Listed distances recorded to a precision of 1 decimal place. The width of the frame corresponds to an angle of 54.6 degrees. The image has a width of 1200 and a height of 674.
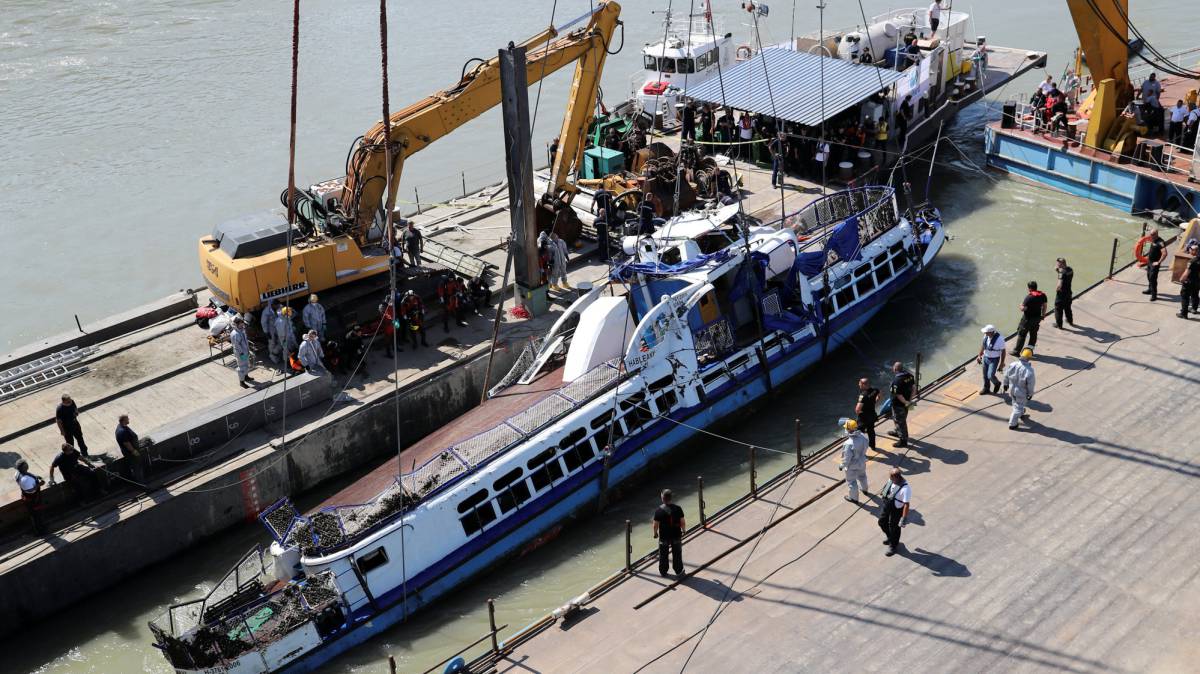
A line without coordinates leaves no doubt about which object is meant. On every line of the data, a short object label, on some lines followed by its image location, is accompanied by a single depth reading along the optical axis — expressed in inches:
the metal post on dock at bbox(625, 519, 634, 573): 652.7
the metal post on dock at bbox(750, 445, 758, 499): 714.8
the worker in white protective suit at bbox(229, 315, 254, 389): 860.0
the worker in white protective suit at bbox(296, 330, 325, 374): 852.6
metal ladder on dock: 884.0
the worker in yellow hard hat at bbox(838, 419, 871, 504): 684.1
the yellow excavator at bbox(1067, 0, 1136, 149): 1163.3
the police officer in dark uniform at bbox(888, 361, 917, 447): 752.3
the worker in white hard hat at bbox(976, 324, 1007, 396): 798.5
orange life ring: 991.0
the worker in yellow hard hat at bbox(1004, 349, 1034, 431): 751.1
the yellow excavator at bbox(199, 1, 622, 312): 880.3
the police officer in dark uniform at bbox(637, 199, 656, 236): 1045.2
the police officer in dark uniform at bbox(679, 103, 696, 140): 1248.8
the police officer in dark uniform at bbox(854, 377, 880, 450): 746.8
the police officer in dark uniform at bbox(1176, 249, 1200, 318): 892.0
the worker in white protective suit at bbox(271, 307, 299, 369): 872.9
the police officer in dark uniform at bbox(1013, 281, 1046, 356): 839.7
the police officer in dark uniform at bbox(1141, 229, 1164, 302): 930.7
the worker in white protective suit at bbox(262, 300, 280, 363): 876.6
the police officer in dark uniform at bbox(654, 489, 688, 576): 636.7
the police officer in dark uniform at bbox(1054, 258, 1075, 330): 887.7
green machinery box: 1181.1
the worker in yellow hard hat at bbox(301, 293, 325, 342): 878.0
